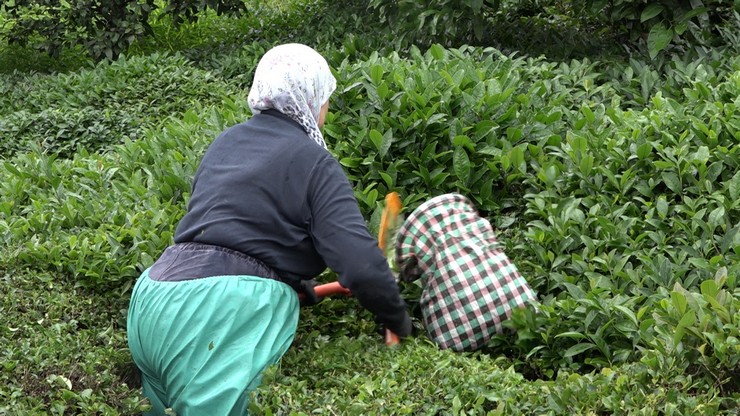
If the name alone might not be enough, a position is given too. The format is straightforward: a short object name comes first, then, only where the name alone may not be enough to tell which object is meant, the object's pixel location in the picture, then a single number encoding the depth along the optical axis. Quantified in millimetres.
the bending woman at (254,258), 2959
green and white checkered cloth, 3400
